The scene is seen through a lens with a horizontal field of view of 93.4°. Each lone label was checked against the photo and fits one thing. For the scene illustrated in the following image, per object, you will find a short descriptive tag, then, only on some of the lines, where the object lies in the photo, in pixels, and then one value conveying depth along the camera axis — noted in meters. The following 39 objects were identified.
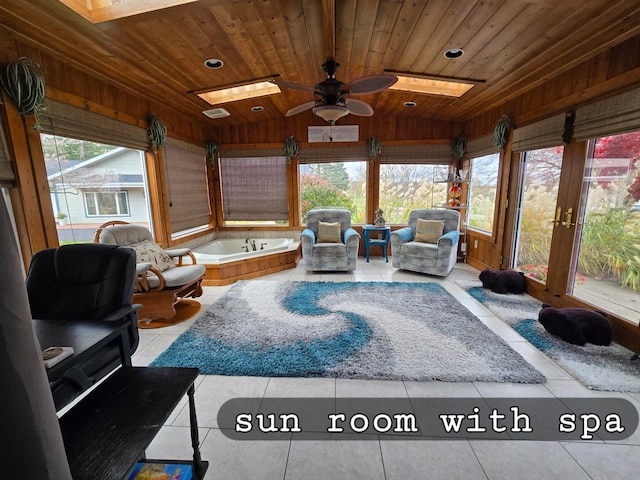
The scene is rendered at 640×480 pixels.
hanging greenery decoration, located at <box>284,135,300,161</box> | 5.32
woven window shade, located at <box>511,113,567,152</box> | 3.05
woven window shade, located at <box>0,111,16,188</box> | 2.19
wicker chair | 2.86
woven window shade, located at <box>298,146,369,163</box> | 5.40
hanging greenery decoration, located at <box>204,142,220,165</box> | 5.34
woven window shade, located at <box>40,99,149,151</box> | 2.54
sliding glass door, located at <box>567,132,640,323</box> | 2.46
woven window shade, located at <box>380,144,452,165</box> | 5.33
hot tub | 4.88
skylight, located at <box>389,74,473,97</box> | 3.88
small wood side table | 5.15
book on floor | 1.14
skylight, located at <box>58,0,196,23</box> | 2.04
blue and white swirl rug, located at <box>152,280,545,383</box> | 2.18
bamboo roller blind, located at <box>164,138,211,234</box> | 4.28
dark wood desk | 0.88
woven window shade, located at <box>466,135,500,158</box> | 4.34
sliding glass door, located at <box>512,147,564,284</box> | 3.29
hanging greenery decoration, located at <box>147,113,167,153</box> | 3.73
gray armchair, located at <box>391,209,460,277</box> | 4.23
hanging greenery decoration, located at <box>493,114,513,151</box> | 3.91
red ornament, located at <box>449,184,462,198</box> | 5.14
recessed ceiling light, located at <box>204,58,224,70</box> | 2.88
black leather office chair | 1.73
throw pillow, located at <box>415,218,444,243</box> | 4.59
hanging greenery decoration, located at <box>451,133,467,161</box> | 5.11
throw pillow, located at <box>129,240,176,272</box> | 3.00
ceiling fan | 2.59
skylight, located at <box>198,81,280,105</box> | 4.00
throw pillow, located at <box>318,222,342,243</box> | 4.79
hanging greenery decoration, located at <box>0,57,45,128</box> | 2.18
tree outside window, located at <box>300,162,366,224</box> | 5.59
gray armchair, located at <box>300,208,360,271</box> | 4.51
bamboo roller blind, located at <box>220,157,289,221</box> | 5.58
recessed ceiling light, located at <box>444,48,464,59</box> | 2.81
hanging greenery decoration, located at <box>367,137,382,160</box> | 5.25
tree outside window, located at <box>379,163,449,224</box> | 5.51
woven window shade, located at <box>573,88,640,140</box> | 2.32
